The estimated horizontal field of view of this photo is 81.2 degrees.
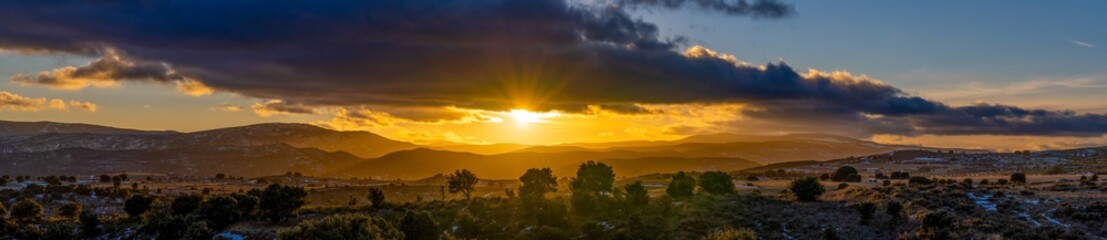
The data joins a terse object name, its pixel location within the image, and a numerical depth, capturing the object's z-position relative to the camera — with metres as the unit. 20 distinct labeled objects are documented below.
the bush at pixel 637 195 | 84.39
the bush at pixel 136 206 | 94.19
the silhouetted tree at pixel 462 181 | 108.81
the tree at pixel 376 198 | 100.88
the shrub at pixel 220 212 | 85.12
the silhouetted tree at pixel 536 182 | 97.25
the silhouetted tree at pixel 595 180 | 94.69
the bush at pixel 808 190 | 79.62
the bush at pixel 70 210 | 96.31
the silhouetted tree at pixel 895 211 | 60.59
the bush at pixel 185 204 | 92.19
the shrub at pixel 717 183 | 92.44
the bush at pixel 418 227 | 69.06
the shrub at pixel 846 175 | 118.43
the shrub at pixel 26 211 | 89.31
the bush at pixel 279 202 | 88.56
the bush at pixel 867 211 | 62.84
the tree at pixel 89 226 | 83.25
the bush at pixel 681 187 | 89.88
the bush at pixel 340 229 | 53.62
